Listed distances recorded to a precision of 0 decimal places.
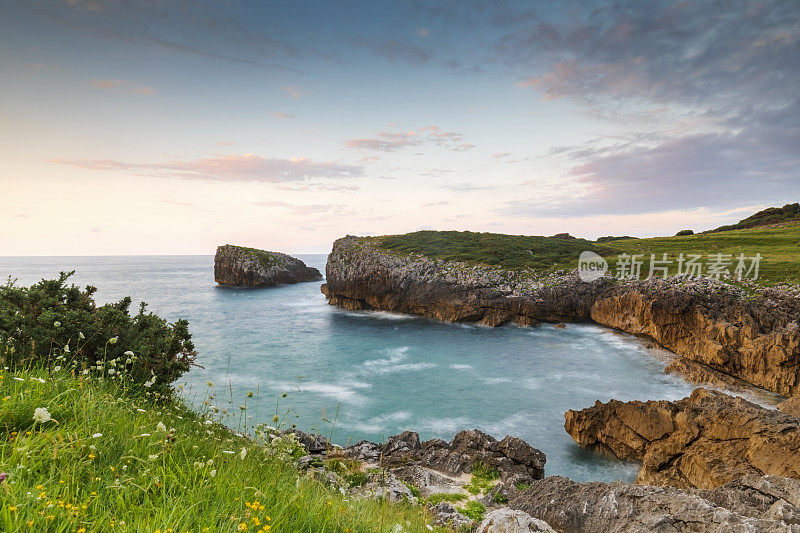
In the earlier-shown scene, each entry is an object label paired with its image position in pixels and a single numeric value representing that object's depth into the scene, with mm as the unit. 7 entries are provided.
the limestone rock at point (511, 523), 7258
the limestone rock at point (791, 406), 17352
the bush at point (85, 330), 8836
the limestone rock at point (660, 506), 6023
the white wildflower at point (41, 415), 3168
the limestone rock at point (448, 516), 8600
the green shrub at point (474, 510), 9898
